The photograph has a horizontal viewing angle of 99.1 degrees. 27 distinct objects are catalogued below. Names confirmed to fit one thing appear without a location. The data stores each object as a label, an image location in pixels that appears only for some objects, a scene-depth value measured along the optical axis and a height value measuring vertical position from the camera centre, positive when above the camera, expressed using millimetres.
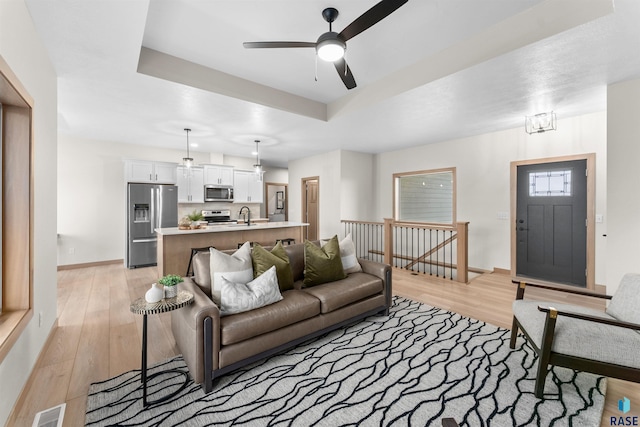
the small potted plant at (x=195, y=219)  4651 -132
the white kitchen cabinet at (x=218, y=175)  6566 +906
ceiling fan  1716 +1277
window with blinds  5801 +374
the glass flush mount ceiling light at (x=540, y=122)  3843 +1330
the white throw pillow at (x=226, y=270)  2289 -511
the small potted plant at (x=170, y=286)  1939 -534
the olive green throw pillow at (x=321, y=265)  2902 -574
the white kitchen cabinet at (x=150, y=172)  5535 +836
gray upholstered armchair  1682 -829
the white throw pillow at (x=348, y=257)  3252 -549
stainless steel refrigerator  5465 -123
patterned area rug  1673 -1247
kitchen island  4254 -479
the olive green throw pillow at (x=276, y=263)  2551 -495
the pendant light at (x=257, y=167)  5637 +925
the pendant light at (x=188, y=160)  4838 +913
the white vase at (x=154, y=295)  1830 -567
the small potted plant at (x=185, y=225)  4469 -225
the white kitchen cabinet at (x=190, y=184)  6238 +632
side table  1747 -630
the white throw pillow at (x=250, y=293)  2152 -674
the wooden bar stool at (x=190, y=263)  4315 -826
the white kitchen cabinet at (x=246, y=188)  7070 +643
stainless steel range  6743 -138
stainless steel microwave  6590 +450
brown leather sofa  1896 -892
